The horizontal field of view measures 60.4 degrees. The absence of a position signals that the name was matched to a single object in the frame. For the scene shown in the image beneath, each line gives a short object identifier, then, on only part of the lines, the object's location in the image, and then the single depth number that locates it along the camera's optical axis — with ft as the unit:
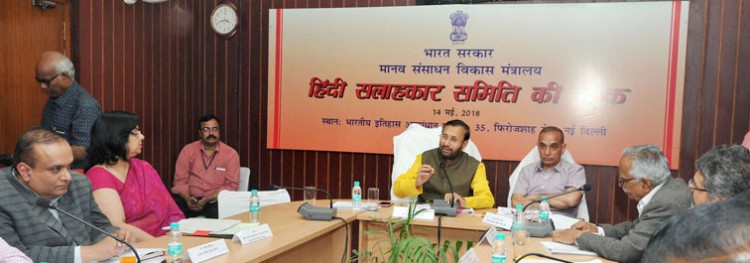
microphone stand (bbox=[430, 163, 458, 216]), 11.94
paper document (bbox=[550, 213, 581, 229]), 10.96
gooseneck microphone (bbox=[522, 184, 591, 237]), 10.12
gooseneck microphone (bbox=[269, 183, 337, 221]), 11.31
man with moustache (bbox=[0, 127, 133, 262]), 7.61
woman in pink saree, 10.19
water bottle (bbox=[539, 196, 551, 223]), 10.94
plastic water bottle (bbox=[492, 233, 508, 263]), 7.60
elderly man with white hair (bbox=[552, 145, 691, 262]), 8.61
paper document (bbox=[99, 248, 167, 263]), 7.77
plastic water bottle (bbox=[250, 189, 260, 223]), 10.61
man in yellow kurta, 13.74
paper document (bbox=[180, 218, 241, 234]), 9.75
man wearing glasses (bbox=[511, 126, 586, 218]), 13.79
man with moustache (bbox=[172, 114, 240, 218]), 17.19
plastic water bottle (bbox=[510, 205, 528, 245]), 9.61
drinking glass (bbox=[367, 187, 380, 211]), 12.58
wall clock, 18.76
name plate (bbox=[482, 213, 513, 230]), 10.93
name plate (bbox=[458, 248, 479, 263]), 7.44
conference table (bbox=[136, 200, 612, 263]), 8.77
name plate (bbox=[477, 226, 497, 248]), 9.12
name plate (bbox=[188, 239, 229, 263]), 7.77
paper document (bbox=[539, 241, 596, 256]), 8.98
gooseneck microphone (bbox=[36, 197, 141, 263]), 6.89
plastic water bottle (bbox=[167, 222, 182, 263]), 7.66
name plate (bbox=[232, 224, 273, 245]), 8.94
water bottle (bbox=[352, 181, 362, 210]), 12.66
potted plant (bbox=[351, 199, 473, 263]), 6.97
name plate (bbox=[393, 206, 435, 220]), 11.62
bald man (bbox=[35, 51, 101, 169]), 12.46
